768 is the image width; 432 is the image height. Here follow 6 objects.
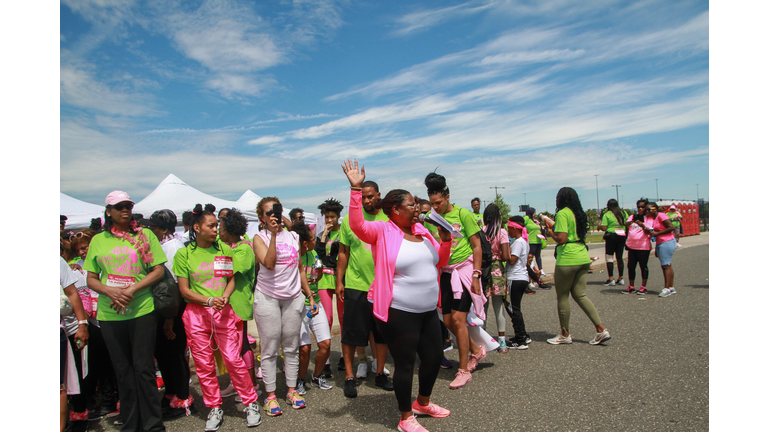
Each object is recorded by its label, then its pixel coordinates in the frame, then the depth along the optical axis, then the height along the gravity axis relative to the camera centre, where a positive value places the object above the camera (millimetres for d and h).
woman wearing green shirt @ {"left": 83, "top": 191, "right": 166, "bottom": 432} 3396 -682
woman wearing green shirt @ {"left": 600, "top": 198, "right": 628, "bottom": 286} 10094 -471
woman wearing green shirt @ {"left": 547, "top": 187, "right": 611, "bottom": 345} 5543 -600
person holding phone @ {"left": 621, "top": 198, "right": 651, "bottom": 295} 9047 -633
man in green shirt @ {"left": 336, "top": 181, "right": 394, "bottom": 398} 4398 -818
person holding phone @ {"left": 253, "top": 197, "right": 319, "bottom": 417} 3939 -745
